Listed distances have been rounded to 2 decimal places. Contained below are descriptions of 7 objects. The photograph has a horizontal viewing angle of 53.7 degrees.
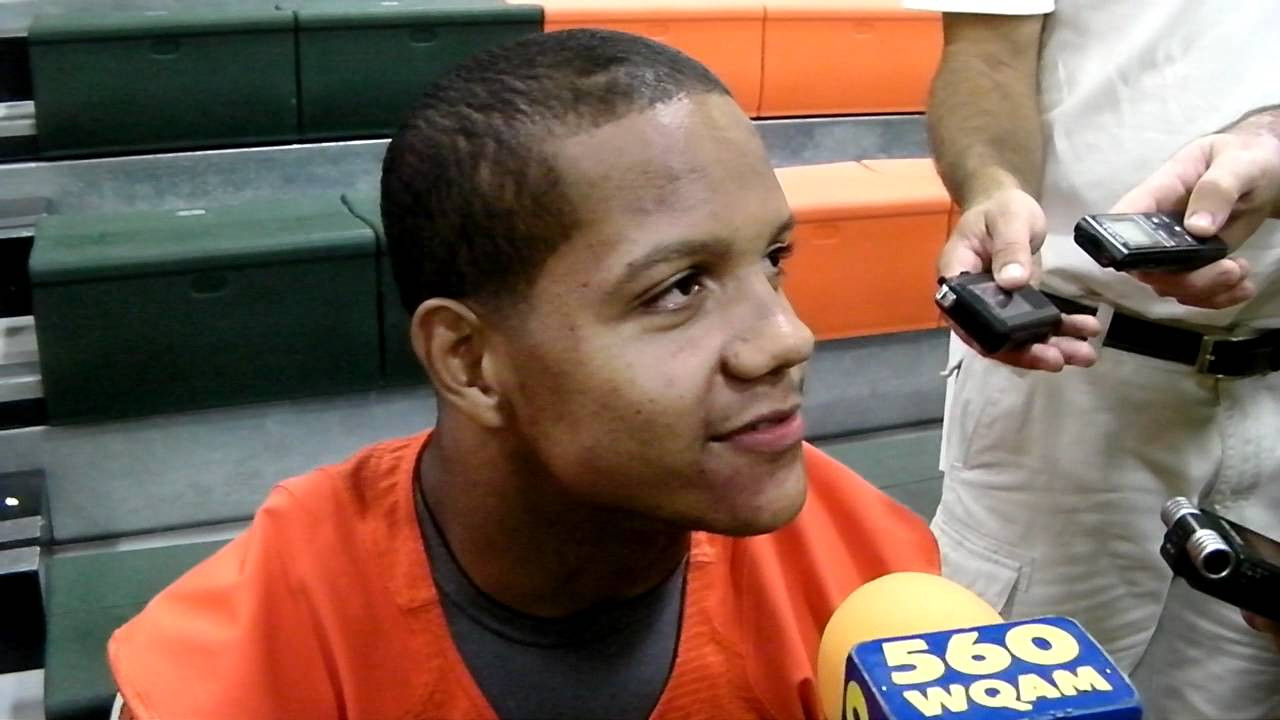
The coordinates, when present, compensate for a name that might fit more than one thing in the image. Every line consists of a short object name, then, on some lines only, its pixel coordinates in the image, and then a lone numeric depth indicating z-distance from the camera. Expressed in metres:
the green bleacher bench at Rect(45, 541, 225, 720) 1.33
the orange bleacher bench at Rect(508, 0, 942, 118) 2.25
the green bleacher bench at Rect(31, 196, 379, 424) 1.71
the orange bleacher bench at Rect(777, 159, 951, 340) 2.05
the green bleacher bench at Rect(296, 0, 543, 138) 2.09
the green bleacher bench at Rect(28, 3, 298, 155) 1.97
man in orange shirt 0.70
